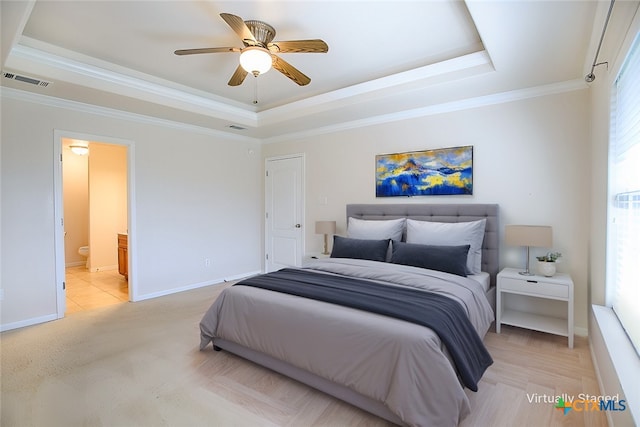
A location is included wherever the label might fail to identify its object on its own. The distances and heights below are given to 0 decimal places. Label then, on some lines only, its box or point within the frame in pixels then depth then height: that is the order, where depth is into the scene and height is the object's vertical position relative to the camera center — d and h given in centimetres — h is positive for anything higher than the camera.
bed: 170 -79
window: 174 +6
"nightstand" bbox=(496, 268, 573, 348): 275 -97
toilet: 625 -88
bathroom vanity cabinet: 517 -79
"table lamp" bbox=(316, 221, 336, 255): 443 -30
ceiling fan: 228 +120
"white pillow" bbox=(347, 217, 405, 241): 369 -27
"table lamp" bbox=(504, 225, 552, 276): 287 -27
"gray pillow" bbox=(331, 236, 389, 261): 348 -48
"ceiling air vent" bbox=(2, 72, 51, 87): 282 +119
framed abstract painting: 358 +42
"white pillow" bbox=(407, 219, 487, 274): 318 -30
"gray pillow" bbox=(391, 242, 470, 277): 293 -49
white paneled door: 517 -8
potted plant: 288 -53
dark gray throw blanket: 185 -66
